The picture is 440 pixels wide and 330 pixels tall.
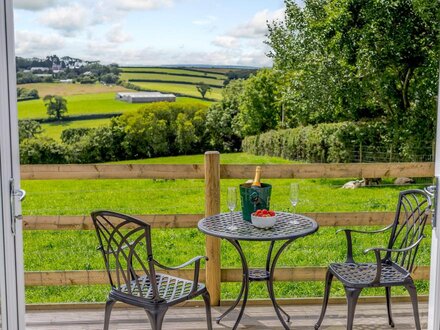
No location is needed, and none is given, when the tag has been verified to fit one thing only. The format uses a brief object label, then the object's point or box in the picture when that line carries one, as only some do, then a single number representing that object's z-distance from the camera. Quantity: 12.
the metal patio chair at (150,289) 2.52
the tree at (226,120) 8.83
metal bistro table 2.83
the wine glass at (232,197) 3.11
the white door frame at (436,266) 2.10
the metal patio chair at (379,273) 2.78
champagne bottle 3.09
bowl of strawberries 2.96
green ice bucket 3.07
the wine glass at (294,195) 3.12
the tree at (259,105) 9.30
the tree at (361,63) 8.78
